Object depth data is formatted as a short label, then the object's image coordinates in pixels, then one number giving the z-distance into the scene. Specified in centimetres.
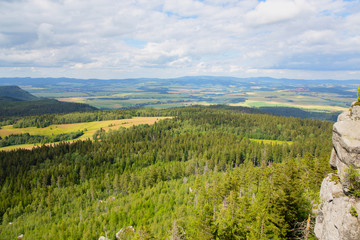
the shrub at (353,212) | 2062
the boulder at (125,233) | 6100
